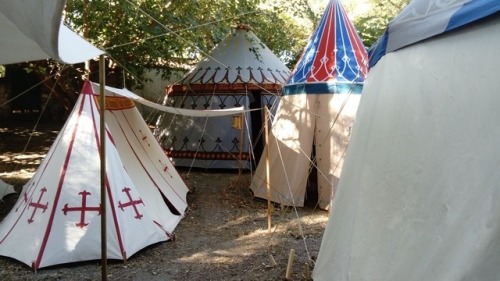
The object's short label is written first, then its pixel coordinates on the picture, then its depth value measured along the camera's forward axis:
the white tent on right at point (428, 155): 2.06
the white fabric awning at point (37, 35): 1.67
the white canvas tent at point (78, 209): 4.04
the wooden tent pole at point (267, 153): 4.86
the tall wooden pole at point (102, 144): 3.33
